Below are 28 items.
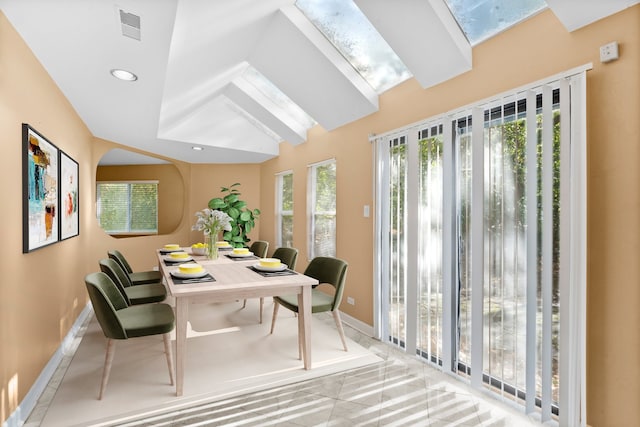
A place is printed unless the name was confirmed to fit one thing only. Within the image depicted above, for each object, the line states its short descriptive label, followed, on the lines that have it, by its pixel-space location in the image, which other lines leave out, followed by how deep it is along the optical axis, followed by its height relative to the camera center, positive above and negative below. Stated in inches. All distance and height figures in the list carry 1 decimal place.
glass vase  140.7 -14.5
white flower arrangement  135.4 -3.1
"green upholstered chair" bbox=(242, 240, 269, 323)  173.3 -18.4
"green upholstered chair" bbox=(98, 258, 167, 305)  119.6 -29.0
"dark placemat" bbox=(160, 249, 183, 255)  157.6 -17.2
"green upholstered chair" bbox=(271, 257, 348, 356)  113.7 -26.3
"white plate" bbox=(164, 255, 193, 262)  133.0 -17.4
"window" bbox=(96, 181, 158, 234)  283.9 +6.7
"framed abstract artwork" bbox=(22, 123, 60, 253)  82.4 +6.1
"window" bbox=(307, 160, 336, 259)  177.0 +2.1
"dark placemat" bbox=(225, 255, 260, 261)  142.9 -18.5
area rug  84.9 -46.5
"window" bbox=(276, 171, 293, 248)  231.1 +2.6
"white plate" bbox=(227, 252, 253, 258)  146.2 -17.6
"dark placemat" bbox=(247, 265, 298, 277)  109.6 -19.0
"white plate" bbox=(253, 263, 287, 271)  113.5 -17.9
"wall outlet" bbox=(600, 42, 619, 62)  69.0 +31.8
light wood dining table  89.6 -21.2
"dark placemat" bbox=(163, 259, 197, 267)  127.7 -18.3
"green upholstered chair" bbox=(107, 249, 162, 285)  147.8 -27.7
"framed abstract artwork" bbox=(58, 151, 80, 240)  115.3 +5.6
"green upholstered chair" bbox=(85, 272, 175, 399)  85.7 -28.6
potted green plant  237.7 -2.7
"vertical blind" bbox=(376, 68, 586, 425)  74.5 -8.5
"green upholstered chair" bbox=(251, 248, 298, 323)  147.4 -18.9
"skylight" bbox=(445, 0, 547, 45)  84.8 +50.2
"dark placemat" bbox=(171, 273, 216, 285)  96.4 -18.8
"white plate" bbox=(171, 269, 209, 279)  101.1 -17.8
